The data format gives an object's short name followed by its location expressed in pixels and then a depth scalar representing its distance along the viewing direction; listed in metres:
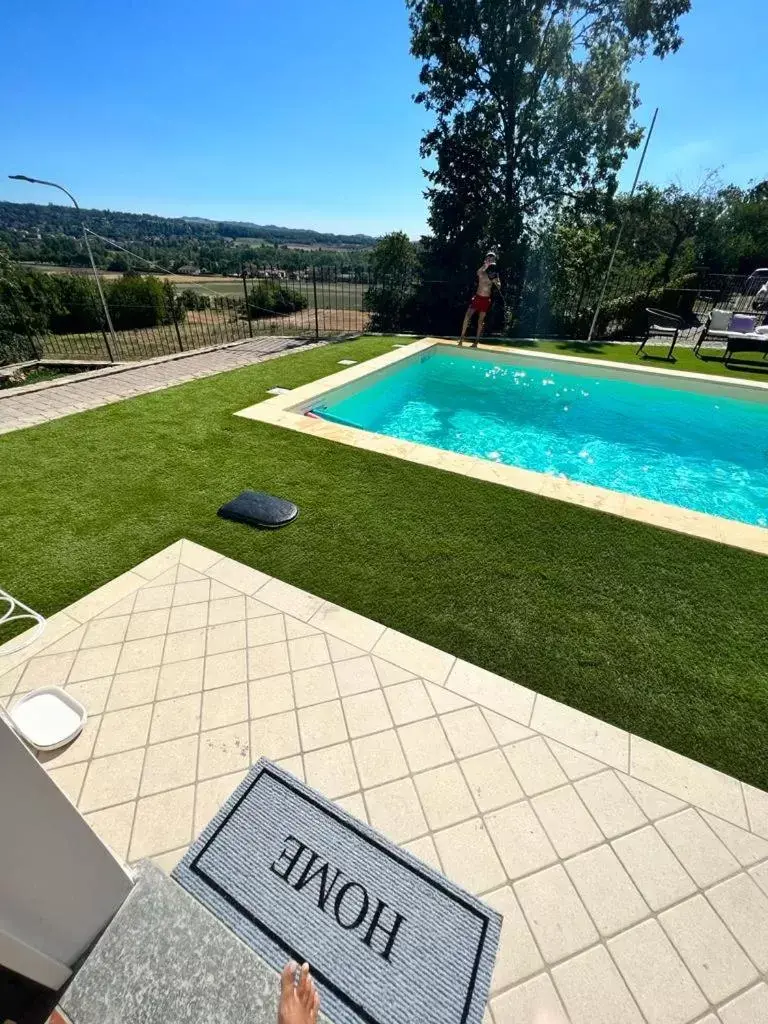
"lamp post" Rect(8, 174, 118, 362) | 10.49
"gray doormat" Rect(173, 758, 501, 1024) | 1.79
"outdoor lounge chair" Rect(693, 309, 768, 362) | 10.76
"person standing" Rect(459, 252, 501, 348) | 10.76
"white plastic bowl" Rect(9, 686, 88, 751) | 2.46
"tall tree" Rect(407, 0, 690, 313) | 12.58
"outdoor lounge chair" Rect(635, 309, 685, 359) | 11.21
